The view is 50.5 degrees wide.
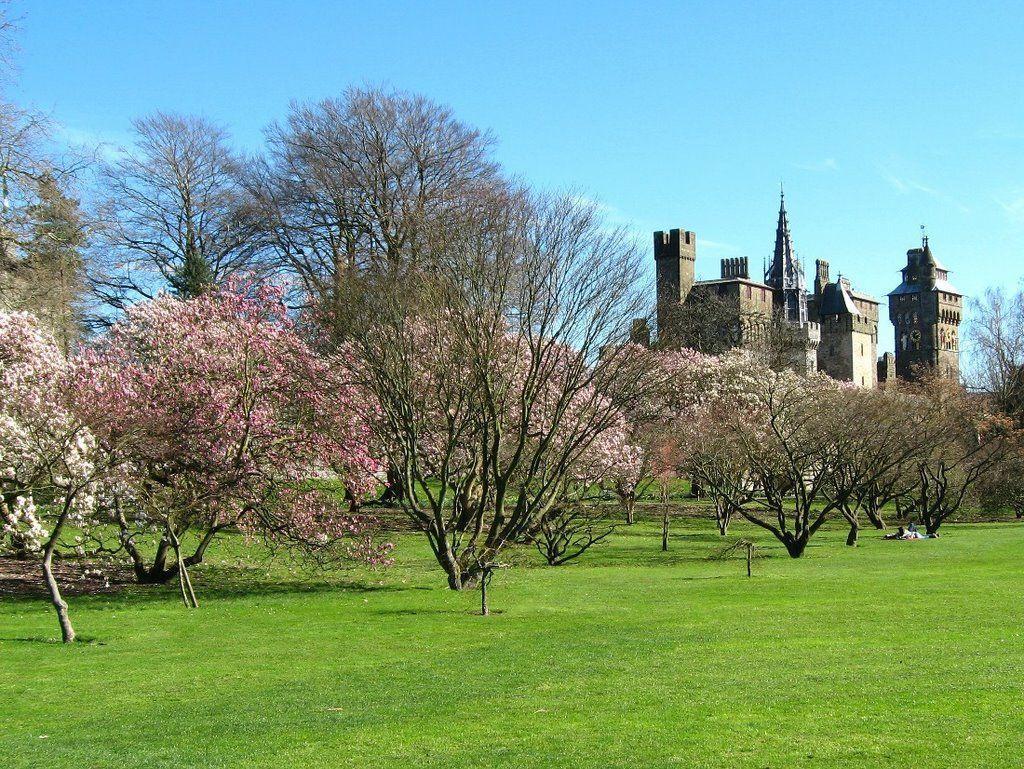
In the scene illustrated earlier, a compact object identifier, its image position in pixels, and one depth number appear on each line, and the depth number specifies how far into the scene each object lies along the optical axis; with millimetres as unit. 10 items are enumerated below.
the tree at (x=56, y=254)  25828
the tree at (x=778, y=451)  33781
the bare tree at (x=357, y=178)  40969
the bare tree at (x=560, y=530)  28703
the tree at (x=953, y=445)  42562
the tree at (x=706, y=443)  35934
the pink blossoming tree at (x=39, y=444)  17234
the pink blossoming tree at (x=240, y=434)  22734
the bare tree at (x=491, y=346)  21219
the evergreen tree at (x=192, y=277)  40594
